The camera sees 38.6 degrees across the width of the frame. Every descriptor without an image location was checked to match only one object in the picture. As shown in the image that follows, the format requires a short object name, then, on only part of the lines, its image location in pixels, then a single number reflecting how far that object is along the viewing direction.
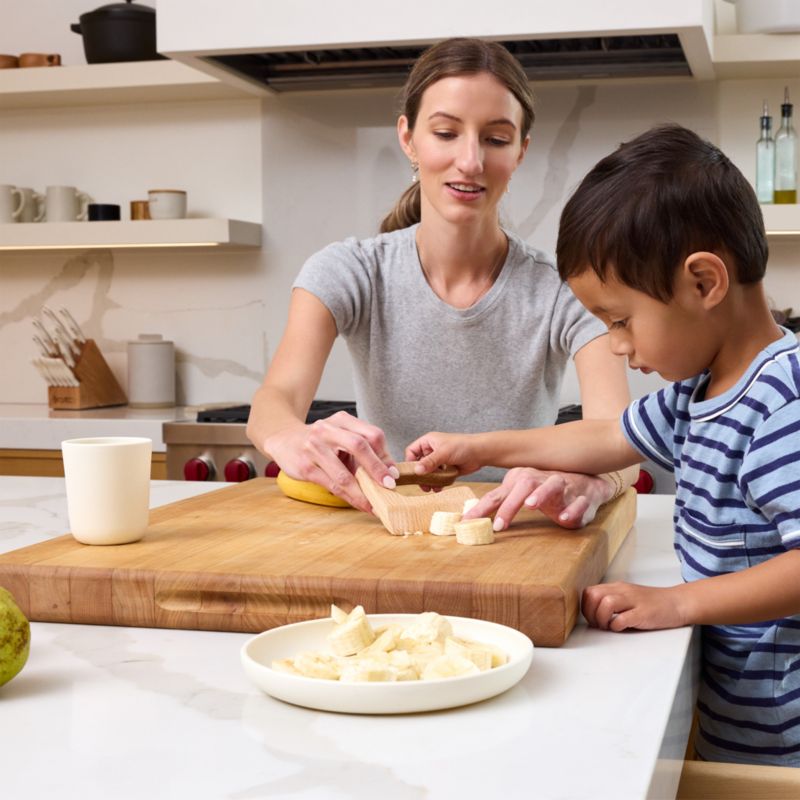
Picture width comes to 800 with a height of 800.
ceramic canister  3.43
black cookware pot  3.27
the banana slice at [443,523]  1.21
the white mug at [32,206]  3.54
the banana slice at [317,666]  0.79
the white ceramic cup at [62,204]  3.45
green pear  0.80
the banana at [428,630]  0.85
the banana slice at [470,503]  1.25
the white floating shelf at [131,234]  3.21
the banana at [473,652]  0.80
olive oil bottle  2.98
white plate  0.75
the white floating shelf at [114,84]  3.20
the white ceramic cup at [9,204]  3.48
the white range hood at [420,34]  2.54
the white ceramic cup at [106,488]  1.13
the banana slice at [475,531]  1.15
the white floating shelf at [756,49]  2.84
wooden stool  0.90
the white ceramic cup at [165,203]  3.30
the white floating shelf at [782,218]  2.85
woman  1.79
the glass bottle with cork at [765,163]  2.97
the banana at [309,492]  1.43
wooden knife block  3.38
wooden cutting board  0.98
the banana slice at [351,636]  0.85
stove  2.83
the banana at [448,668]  0.78
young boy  1.08
